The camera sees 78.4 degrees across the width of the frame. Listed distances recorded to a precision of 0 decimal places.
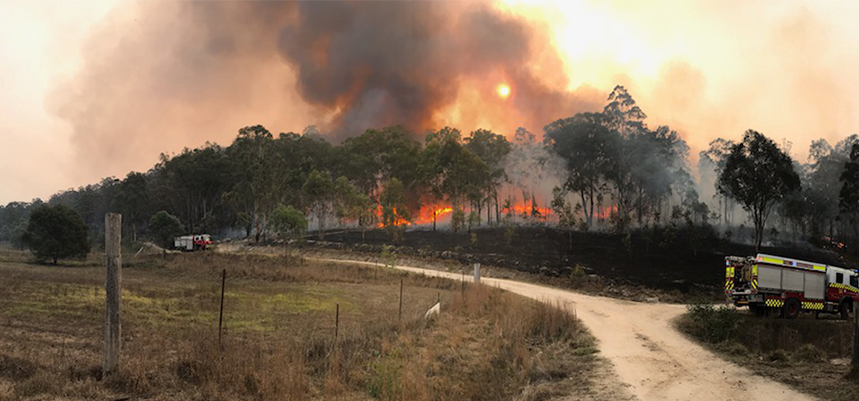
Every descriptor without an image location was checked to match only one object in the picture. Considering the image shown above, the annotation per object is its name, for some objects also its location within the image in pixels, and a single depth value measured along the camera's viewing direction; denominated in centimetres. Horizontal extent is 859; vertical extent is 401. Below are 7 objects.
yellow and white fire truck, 3055
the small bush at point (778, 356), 1808
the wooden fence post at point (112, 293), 1223
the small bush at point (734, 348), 1964
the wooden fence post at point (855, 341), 1531
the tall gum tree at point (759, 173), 5872
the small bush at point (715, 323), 2223
